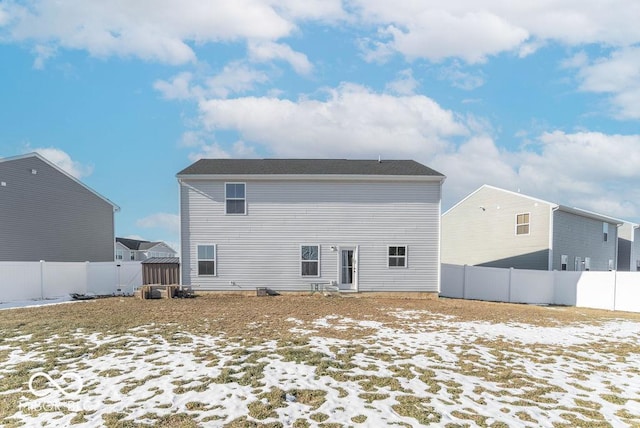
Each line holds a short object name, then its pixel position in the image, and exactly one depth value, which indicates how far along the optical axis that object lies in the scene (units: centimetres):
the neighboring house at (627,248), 2902
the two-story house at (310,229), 1655
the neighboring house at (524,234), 2050
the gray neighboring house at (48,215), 1792
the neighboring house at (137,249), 3771
